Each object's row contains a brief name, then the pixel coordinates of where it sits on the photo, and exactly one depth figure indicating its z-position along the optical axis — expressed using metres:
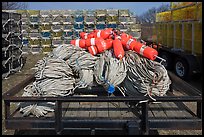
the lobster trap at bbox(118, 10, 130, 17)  12.45
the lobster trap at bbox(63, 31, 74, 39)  12.56
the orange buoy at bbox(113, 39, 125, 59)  3.11
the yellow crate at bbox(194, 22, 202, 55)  6.70
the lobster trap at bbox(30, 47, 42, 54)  12.75
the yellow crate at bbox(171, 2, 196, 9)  7.87
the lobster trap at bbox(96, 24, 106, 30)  12.52
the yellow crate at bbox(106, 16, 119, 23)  12.45
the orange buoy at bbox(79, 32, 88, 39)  4.05
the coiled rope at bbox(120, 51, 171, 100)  2.88
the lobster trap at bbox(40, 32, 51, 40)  12.68
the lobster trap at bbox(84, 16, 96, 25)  12.52
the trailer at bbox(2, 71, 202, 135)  2.46
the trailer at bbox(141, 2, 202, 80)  6.97
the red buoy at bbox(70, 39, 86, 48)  3.58
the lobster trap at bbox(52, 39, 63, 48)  12.63
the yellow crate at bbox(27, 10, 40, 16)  12.85
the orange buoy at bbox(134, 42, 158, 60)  2.93
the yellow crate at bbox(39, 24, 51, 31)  12.68
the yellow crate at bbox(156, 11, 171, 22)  9.66
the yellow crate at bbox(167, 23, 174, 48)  9.02
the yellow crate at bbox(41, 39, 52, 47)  12.70
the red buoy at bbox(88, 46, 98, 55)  3.34
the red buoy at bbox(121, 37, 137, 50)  3.20
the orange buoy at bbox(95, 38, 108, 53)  3.32
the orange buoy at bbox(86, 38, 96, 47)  3.44
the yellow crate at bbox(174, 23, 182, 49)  8.21
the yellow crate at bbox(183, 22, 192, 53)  7.36
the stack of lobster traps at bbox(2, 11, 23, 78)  8.00
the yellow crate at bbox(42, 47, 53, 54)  12.77
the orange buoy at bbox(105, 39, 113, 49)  3.34
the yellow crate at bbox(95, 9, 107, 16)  12.50
